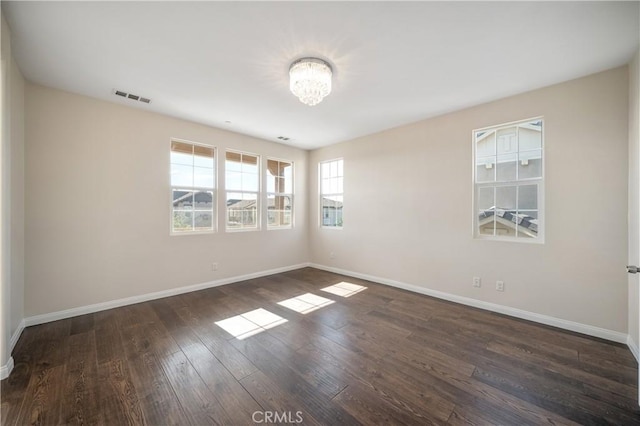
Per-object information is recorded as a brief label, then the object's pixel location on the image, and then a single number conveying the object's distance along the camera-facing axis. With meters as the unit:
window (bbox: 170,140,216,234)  3.78
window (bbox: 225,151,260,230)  4.39
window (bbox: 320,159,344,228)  5.08
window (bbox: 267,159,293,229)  4.99
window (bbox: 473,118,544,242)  2.88
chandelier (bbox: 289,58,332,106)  2.27
